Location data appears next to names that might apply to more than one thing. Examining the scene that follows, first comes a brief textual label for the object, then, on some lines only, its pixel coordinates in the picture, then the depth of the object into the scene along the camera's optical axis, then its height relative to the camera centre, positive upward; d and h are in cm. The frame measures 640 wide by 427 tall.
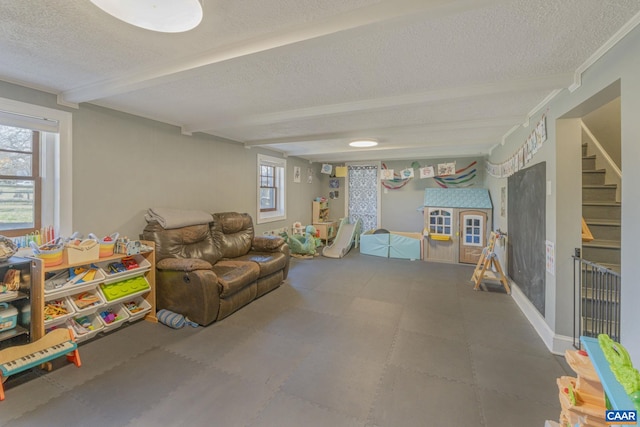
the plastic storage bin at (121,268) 264 -61
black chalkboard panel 271 -18
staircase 266 +1
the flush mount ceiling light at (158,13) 113 +91
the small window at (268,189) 578 +53
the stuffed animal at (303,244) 588 -70
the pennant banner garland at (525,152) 260 +77
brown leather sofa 279 -68
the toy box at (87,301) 238 -85
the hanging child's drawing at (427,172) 627 +102
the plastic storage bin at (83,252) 233 -38
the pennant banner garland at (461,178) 628 +89
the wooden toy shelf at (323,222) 706 -25
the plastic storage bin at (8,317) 203 -84
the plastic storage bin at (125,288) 261 -80
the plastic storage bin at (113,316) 259 -107
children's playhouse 542 -19
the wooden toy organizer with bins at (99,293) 227 -81
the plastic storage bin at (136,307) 280 -106
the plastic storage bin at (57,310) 220 -87
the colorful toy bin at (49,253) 221 -36
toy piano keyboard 186 -109
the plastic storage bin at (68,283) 225 -65
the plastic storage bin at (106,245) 263 -34
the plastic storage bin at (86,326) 238 -108
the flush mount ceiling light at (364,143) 443 +125
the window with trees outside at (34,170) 238 +39
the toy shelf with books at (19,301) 205 -74
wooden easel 388 -88
